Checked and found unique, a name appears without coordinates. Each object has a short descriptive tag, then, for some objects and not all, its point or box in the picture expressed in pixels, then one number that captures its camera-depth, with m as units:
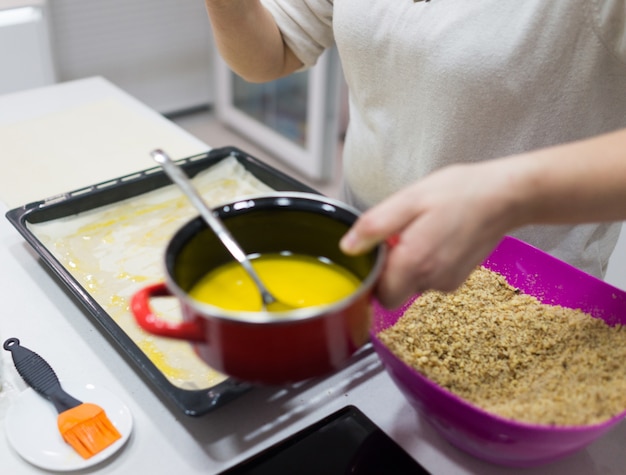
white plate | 0.66
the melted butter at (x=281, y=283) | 0.53
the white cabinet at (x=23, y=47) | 1.77
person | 0.80
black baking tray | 0.70
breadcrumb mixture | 0.59
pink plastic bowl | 0.56
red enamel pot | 0.46
